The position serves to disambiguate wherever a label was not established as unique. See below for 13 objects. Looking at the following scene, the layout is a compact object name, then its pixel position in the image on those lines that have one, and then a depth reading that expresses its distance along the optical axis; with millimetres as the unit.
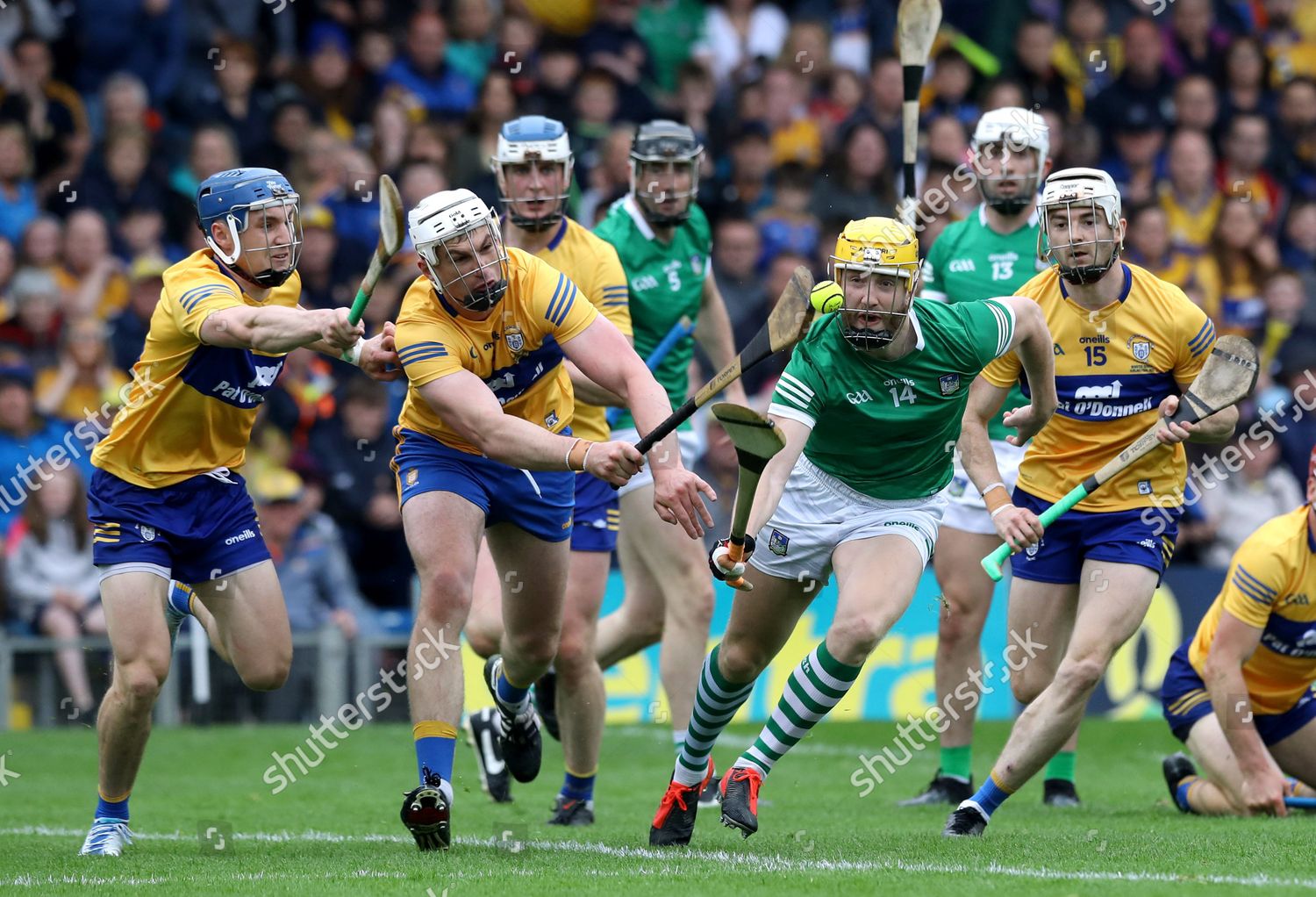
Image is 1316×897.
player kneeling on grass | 14023
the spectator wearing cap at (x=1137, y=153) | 28516
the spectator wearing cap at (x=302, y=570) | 22453
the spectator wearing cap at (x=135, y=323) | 23000
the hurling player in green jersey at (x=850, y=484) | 11695
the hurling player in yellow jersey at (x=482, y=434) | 11437
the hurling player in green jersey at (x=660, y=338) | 15734
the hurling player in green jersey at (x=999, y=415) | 15641
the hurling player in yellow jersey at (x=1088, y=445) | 12859
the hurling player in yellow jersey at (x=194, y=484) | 12227
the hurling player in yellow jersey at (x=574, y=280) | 14977
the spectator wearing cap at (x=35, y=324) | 23141
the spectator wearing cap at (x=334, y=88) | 26500
